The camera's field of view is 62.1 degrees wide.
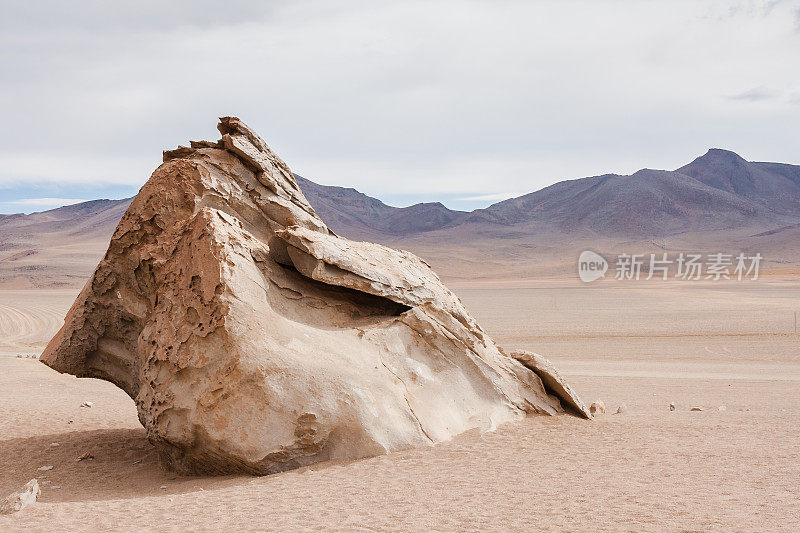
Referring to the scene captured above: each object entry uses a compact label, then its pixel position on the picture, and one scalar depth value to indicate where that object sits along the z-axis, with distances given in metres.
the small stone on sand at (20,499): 5.77
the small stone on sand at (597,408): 10.75
